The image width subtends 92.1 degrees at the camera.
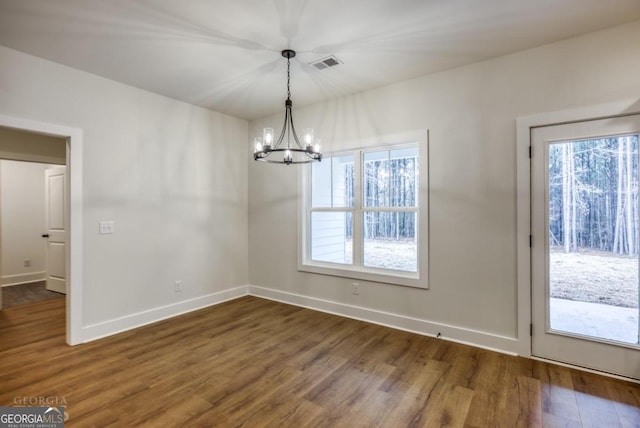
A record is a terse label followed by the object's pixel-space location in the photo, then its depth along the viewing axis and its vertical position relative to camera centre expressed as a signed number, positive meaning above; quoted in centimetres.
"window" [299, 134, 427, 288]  356 -3
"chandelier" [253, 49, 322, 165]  252 +59
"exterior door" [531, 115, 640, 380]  245 -26
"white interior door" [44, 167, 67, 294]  524 -22
